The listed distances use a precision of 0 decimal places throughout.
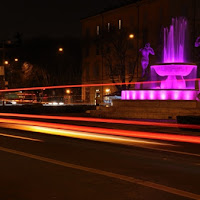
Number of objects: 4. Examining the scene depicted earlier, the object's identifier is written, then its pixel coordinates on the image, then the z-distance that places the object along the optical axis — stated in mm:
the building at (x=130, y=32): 52531
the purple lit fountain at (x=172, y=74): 27766
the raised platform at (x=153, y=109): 25672
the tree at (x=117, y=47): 49875
